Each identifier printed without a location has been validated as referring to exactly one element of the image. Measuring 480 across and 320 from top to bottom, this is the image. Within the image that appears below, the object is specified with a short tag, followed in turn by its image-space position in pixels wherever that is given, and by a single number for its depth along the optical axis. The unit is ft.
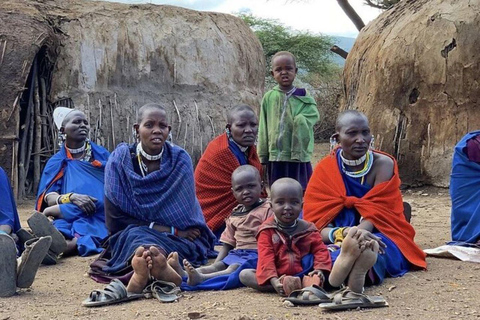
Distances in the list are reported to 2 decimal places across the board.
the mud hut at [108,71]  34.01
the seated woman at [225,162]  21.47
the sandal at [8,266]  15.51
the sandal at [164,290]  15.19
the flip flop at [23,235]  19.04
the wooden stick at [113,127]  35.55
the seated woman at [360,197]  17.17
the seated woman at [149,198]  17.66
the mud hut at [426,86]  33.30
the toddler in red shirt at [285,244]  15.42
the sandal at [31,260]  15.71
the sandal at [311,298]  14.26
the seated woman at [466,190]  19.77
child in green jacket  23.13
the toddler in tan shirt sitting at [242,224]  17.10
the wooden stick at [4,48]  33.80
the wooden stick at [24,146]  34.31
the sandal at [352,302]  13.82
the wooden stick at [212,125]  37.60
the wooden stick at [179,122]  36.87
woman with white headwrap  21.85
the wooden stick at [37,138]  34.96
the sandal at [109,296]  14.92
